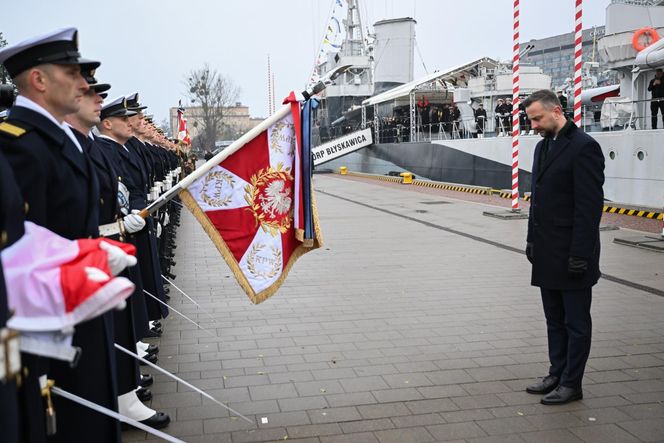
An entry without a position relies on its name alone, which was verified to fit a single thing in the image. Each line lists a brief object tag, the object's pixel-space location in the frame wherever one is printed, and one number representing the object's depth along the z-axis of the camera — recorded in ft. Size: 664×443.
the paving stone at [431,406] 13.96
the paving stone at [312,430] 12.84
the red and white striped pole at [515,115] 46.96
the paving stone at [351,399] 14.38
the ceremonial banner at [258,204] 14.80
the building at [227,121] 230.91
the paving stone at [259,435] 12.66
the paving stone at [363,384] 15.25
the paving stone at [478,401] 14.15
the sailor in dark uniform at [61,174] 8.64
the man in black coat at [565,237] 13.84
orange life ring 53.57
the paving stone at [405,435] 12.53
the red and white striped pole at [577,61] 38.52
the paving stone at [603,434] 12.45
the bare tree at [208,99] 192.13
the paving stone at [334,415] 13.55
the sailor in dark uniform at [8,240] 6.26
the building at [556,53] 174.36
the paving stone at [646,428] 12.52
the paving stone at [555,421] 13.15
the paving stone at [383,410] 13.74
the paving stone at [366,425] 13.05
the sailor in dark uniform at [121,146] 16.83
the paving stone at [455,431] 12.69
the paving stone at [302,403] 14.19
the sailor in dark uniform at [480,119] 81.26
